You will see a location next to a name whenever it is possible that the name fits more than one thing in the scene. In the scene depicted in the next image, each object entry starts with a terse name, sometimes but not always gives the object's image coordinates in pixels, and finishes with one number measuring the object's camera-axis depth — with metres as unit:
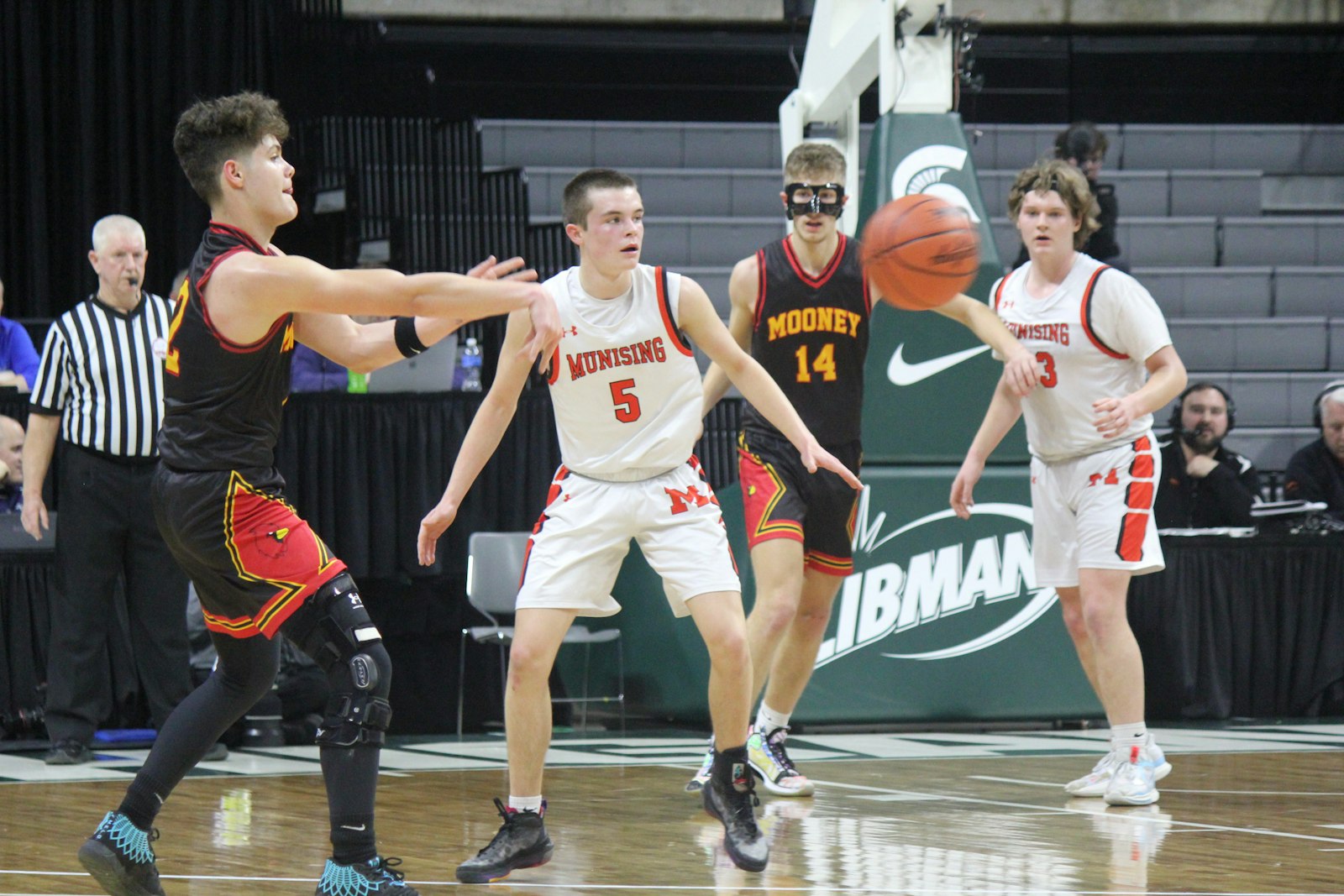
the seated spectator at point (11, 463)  15.19
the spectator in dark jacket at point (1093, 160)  18.64
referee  13.77
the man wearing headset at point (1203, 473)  17.37
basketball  10.77
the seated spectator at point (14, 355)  17.00
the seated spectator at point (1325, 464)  17.59
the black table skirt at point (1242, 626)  16.64
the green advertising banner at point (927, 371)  15.43
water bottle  18.11
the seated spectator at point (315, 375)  17.16
